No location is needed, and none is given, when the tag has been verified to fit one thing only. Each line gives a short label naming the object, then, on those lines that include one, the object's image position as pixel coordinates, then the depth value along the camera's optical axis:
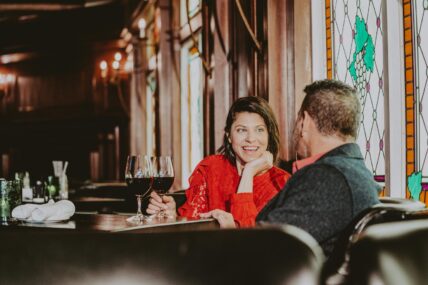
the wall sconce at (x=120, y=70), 7.23
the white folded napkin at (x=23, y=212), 1.64
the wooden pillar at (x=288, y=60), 2.69
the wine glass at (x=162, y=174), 1.65
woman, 2.16
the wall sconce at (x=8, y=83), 7.80
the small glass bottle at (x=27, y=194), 3.50
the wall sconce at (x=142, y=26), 4.77
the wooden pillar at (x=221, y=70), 3.48
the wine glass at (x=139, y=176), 1.60
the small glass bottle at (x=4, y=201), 1.80
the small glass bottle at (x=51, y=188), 3.71
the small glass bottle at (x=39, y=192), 3.52
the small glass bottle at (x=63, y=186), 3.94
